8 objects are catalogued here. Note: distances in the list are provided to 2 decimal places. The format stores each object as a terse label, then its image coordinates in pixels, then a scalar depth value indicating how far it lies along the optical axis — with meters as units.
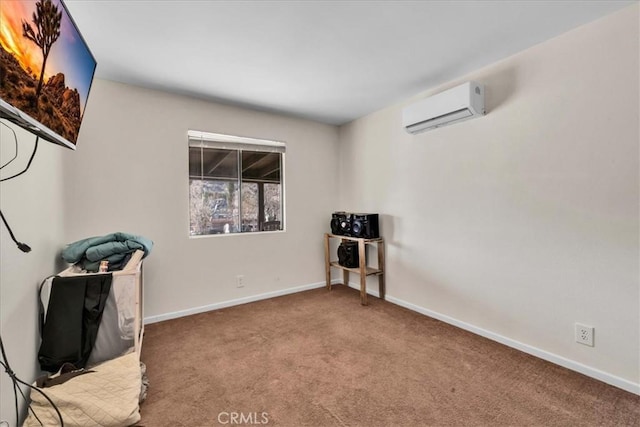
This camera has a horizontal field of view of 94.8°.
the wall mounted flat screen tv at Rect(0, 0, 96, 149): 0.82
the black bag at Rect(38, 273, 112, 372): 1.63
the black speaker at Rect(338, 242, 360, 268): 3.55
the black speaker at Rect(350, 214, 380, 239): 3.38
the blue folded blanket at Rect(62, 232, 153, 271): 1.95
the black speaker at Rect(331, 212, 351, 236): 3.59
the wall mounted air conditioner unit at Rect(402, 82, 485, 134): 2.35
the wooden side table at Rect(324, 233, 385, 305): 3.27
